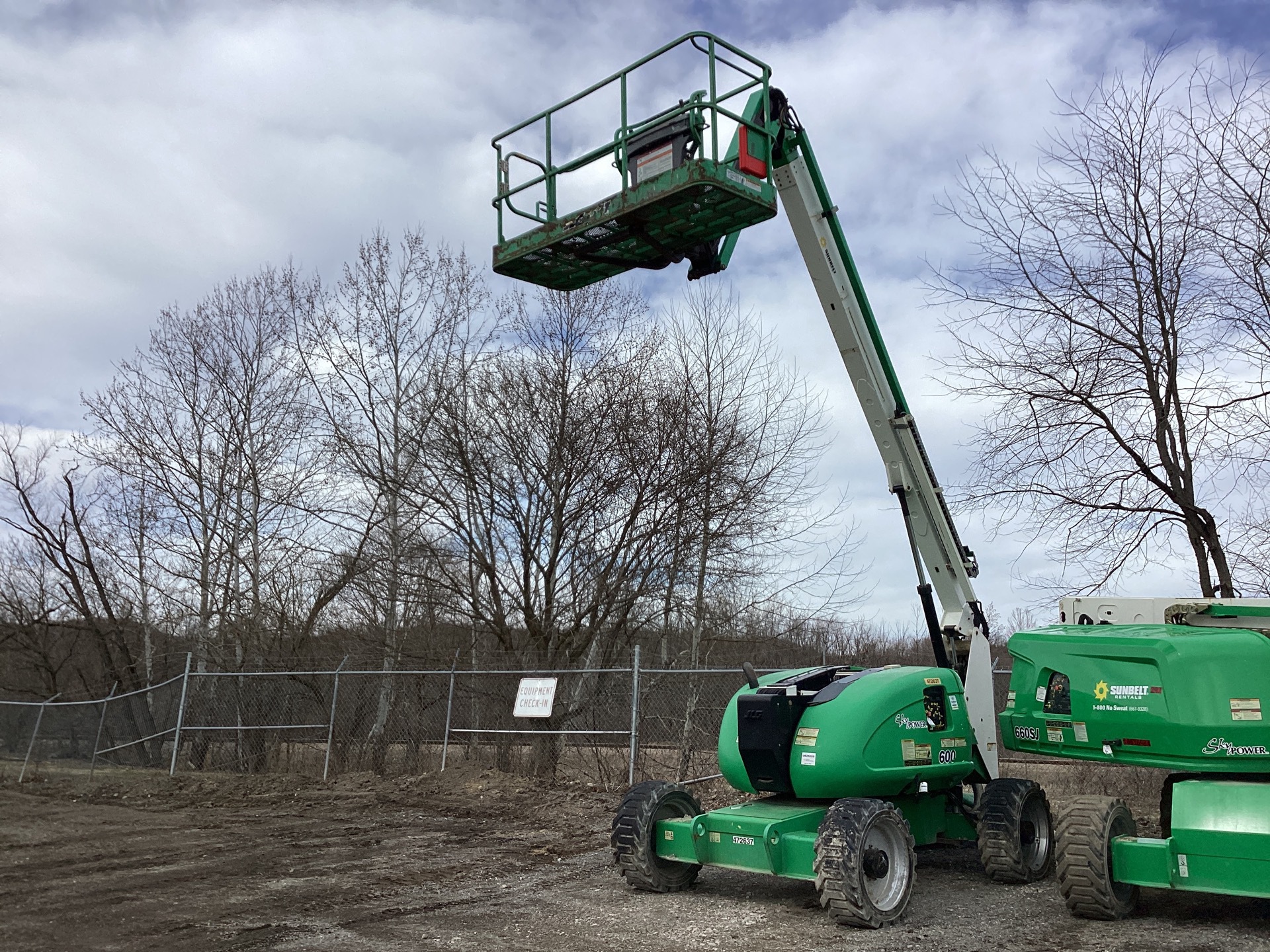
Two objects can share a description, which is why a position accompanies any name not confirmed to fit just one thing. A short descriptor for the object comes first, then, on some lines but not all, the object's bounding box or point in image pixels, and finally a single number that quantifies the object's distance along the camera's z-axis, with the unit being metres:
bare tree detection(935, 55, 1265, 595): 11.73
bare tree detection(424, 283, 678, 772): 17.97
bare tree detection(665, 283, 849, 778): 18.36
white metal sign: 15.16
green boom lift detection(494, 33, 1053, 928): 7.37
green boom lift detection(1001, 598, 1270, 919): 6.86
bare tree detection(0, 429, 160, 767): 24.84
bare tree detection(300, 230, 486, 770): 18.42
